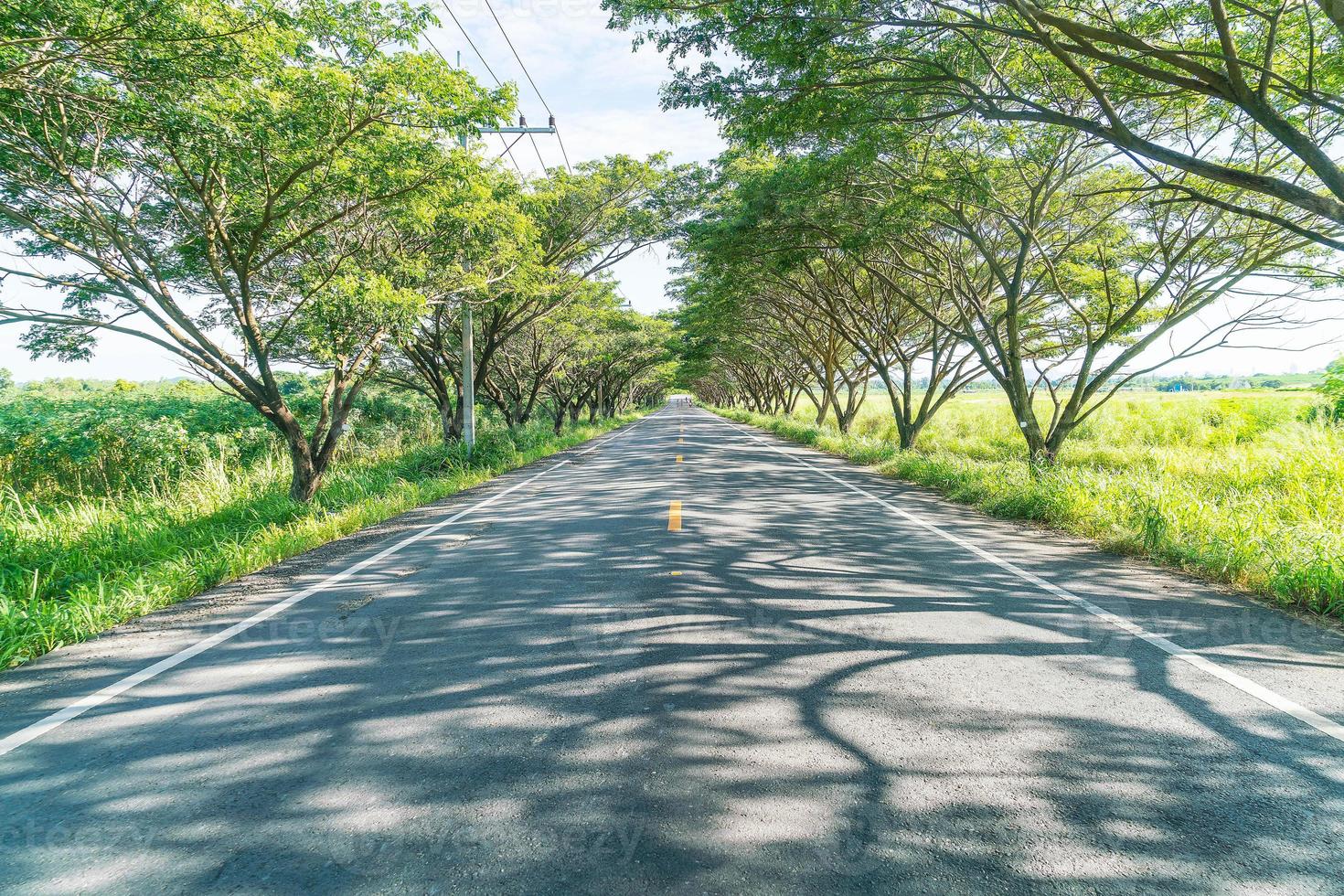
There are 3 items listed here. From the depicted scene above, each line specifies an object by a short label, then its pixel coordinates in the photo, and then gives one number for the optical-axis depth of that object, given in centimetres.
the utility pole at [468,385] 1459
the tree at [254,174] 626
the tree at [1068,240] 1058
